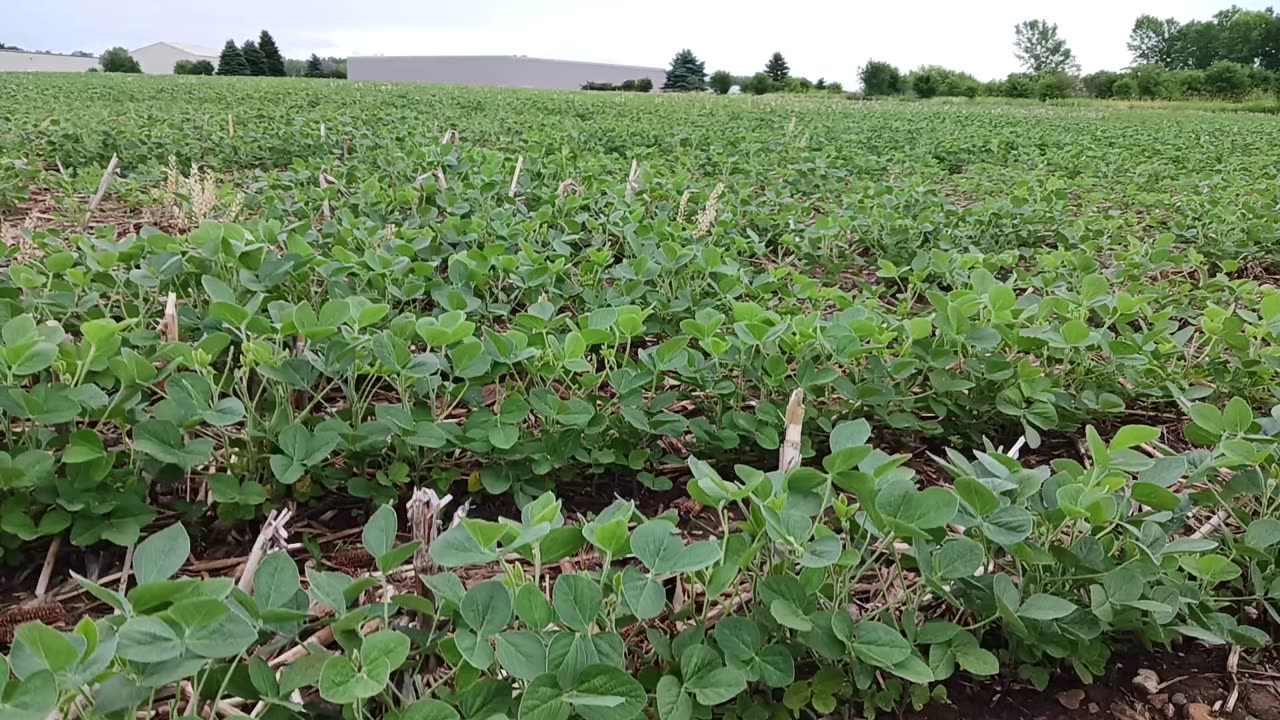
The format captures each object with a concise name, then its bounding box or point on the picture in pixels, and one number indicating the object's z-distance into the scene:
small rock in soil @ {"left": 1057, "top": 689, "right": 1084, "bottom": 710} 1.15
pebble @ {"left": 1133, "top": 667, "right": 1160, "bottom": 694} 1.18
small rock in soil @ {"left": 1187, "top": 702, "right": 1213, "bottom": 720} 1.14
